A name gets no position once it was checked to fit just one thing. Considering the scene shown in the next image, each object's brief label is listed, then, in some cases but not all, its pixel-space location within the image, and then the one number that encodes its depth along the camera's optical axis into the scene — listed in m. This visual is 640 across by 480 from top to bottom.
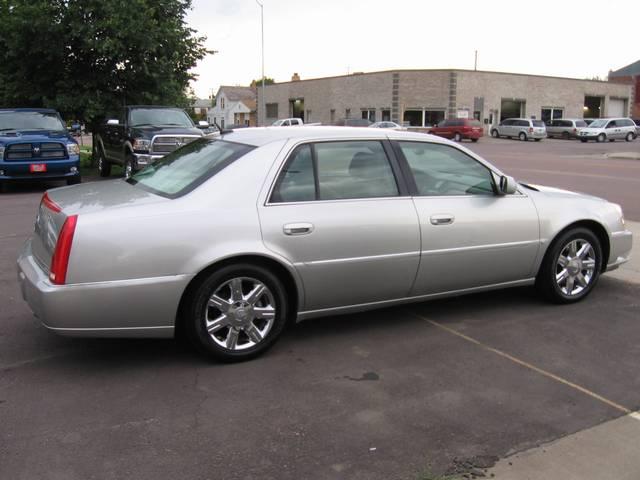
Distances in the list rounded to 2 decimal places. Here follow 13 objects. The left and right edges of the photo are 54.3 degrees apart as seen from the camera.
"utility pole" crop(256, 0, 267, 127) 66.01
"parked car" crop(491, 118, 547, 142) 46.81
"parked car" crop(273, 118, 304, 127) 44.22
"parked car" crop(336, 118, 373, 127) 39.08
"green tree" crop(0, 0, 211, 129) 16.97
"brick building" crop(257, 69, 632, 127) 52.38
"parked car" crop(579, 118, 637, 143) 46.31
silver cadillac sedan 3.84
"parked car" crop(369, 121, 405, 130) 38.90
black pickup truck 13.75
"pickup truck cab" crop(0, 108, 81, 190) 13.17
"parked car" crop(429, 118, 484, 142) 43.78
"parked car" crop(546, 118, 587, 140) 48.91
